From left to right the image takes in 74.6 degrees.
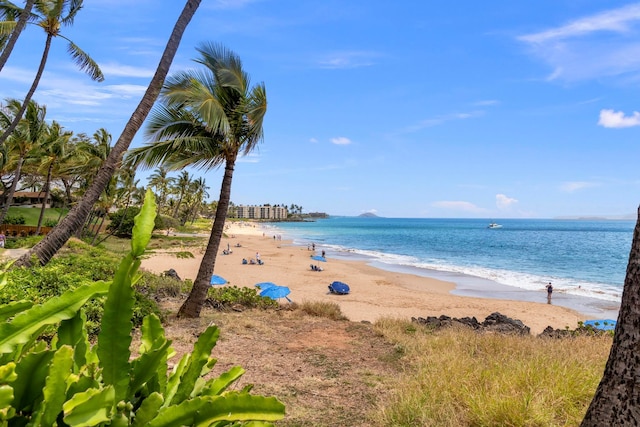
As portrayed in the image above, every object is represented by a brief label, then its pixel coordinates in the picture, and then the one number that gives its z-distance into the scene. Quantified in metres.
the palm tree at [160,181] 53.26
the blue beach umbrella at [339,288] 21.41
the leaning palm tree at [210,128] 9.57
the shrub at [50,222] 37.30
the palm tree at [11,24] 12.44
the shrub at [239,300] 11.93
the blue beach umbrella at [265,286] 14.58
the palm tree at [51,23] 14.76
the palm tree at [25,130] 23.16
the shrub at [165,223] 51.64
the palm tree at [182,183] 72.00
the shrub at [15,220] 36.08
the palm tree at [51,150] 26.15
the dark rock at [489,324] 11.24
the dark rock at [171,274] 18.25
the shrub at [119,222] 43.03
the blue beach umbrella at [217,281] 18.30
